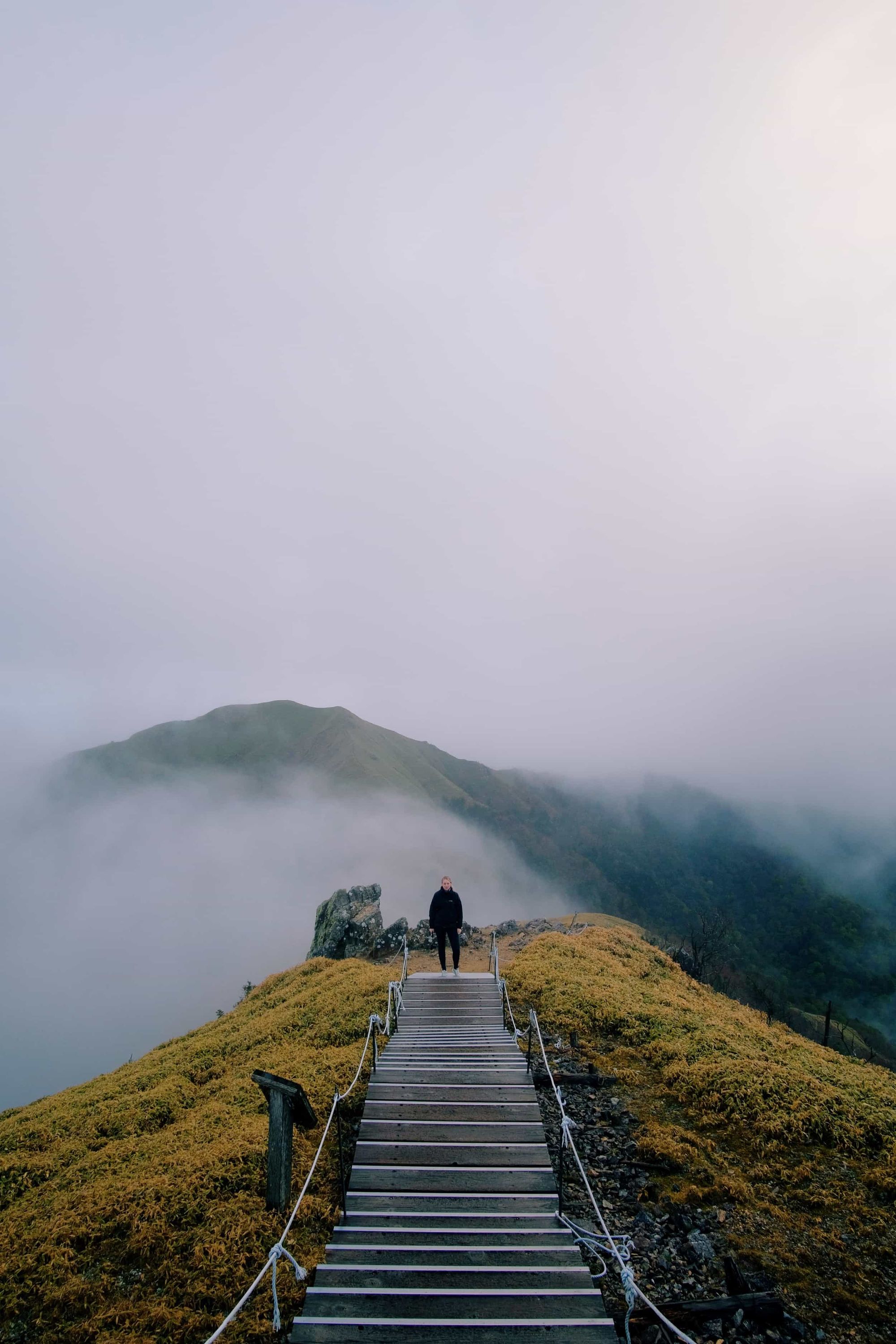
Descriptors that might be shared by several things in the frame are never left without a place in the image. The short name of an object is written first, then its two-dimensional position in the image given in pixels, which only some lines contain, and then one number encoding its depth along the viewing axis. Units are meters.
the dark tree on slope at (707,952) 45.03
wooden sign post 8.15
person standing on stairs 18.11
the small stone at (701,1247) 8.02
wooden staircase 5.95
